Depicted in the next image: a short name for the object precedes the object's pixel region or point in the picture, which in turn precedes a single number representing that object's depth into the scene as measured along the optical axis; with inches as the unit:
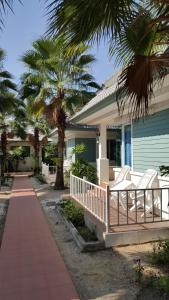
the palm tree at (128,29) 114.7
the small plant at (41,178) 592.0
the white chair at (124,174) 300.8
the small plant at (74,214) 238.0
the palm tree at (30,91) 440.8
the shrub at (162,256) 153.2
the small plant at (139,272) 136.1
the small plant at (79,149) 416.7
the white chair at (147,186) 226.7
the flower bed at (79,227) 180.9
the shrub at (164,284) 112.5
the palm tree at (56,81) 418.4
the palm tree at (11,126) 692.9
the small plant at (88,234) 195.2
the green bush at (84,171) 395.2
